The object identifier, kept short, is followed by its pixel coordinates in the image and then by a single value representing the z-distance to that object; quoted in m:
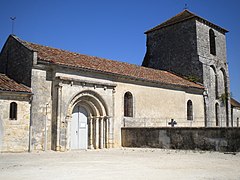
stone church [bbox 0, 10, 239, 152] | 15.41
